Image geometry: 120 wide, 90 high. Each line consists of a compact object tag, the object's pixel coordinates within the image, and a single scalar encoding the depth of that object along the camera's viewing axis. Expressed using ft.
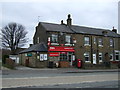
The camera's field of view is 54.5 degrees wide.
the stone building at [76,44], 64.48
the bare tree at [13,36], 115.89
